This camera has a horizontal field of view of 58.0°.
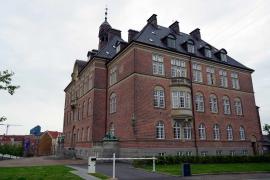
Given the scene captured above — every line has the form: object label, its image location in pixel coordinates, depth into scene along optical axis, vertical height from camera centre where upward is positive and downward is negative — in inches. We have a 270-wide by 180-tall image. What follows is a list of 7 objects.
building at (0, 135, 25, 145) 4626.0 +134.9
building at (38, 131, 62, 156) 3376.0 +40.4
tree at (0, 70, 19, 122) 693.9 +179.4
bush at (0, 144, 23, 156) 2770.7 -45.2
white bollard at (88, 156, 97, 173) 614.0 -48.7
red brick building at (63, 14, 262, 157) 1136.2 +241.4
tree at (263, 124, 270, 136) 2349.7 +161.1
